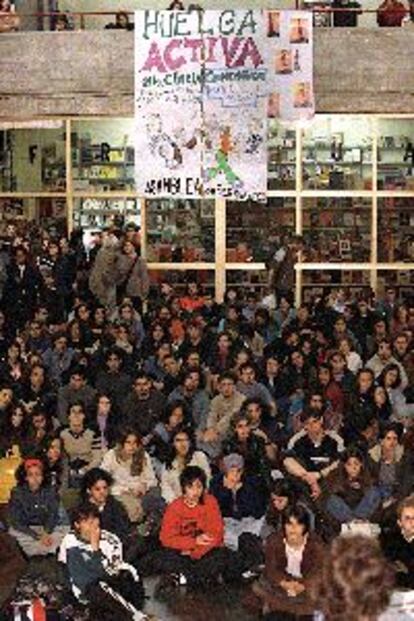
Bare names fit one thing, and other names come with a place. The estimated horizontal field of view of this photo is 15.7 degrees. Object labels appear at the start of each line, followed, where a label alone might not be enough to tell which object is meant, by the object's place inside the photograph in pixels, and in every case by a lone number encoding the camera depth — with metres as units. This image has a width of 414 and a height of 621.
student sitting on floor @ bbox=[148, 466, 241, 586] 10.70
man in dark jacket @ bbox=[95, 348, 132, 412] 14.24
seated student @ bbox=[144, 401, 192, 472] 12.59
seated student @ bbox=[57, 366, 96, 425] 13.76
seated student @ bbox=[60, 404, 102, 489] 12.70
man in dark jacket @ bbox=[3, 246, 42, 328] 17.31
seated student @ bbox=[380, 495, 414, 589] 8.73
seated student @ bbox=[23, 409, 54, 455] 12.50
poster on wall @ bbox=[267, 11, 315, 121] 17.98
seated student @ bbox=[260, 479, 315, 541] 10.33
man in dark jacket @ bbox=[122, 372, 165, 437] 13.49
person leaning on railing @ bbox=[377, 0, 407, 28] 19.30
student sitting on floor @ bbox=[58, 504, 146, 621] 9.34
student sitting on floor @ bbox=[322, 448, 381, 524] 11.20
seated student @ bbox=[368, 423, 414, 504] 11.63
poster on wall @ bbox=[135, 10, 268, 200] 17.94
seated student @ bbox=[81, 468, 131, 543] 10.42
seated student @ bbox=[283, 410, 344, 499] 12.07
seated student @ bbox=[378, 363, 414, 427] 13.69
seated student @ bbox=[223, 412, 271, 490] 12.07
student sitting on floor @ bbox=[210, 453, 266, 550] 11.64
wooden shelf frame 20.09
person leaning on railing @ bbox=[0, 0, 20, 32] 19.27
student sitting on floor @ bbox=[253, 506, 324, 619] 9.41
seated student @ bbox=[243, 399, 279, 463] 12.77
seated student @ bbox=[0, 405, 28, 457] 12.83
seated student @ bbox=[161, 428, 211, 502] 11.73
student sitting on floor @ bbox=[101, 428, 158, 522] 11.83
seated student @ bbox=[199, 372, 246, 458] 13.27
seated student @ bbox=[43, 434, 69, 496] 11.66
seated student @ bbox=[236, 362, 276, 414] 13.94
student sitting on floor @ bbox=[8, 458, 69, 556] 11.27
